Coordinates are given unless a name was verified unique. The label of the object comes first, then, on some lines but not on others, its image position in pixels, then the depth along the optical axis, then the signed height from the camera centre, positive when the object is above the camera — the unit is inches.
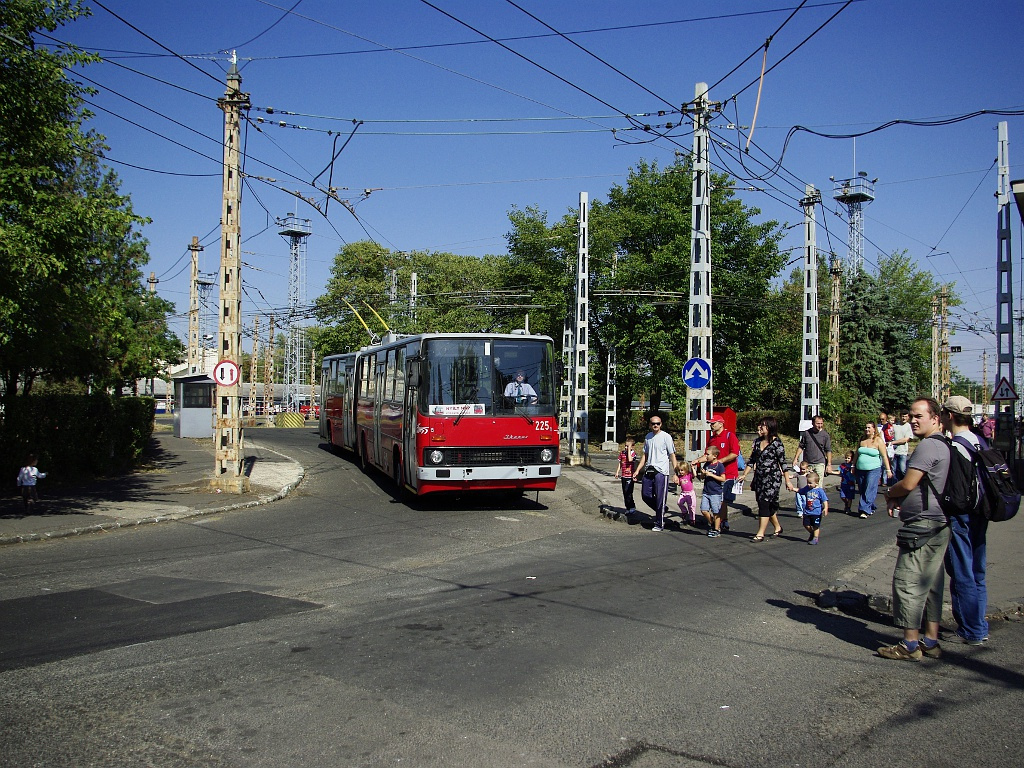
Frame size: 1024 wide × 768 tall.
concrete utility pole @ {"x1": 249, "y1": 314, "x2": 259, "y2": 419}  2448.6 +79.5
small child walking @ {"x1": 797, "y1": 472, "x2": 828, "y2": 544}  458.6 -57.1
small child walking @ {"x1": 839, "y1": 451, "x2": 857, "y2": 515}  644.7 -64.9
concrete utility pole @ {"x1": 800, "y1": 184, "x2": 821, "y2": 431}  956.0 +106.0
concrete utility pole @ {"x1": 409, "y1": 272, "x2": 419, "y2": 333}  1640.9 +185.2
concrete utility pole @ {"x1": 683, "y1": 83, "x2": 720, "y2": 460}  688.4 +107.3
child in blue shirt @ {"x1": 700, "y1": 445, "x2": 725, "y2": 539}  493.7 -55.1
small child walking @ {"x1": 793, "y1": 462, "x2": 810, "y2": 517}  477.7 -46.1
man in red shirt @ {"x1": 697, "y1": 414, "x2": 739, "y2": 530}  499.5 -31.1
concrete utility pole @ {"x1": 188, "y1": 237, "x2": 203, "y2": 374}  1416.1 +153.3
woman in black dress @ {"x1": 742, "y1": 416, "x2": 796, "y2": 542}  458.0 -36.5
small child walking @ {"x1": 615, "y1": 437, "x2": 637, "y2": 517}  560.4 -47.7
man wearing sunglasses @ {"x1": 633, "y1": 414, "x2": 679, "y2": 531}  511.8 -38.8
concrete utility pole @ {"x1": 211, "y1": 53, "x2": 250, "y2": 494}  679.7 +86.9
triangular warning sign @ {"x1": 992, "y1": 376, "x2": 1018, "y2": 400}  849.5 +13.2
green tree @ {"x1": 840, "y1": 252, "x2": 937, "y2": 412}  2060.8 +140.8
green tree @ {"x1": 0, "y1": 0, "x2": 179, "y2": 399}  431.8 +105.1
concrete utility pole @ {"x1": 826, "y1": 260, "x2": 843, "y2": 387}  1555.5 +139.3
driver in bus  592.1 +5.1
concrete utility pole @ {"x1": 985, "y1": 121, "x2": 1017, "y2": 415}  866.8 +146.4
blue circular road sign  639.8 +20.6
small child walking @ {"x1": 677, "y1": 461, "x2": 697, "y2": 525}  525.0 -60.9
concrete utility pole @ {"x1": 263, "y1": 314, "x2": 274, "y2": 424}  2407.2 +46.7
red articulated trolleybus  576.1 -11.5
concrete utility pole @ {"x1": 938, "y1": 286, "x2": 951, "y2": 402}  2197.3 +147.2
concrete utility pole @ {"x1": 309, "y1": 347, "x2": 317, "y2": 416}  3041.3 +27.8
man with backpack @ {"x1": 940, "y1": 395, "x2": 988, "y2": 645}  245.8 -51.1
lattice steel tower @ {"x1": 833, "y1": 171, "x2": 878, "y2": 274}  2224.4 +673.7
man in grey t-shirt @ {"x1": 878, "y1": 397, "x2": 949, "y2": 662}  231.5 -36.3
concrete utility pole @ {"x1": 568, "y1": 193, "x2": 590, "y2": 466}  999.3 +47.1
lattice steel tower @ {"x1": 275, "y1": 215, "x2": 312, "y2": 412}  2689.5 +355.9
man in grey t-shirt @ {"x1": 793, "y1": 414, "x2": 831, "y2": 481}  579.5 -32.5
